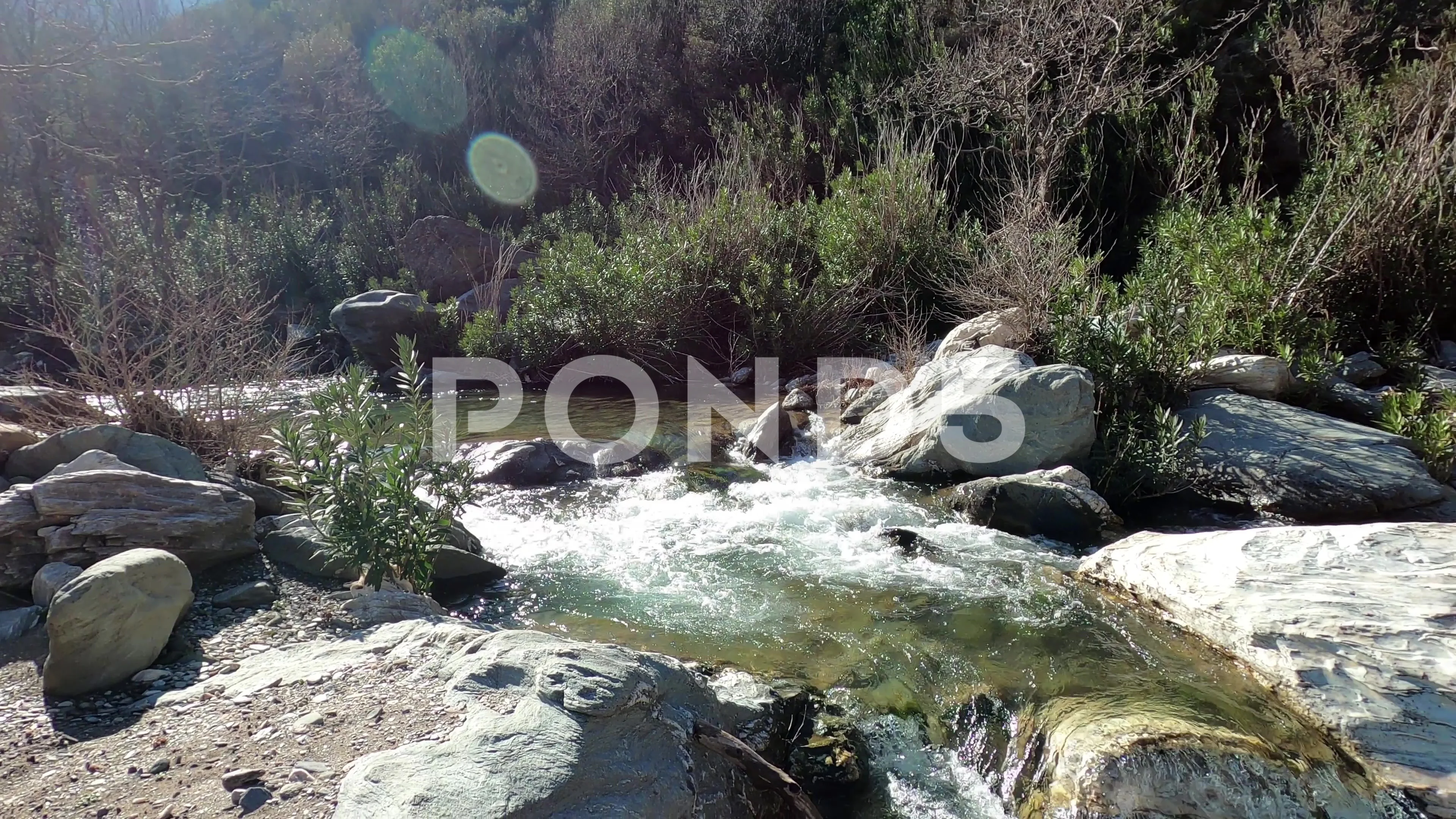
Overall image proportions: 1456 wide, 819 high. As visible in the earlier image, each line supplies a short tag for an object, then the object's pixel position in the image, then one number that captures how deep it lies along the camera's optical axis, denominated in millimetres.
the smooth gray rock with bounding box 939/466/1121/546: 4820
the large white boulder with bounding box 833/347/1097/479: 5516
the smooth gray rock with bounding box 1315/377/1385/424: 5449
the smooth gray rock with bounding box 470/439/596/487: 6211
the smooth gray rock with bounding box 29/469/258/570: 3322
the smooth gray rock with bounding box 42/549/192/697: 2543
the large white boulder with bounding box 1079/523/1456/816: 2650
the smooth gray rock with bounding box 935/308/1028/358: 6965
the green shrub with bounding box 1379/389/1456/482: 4785
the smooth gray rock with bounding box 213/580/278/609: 3266
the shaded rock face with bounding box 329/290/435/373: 11094
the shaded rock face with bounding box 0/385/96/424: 4441
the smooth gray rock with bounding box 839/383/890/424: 7270
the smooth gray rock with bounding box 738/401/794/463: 6777
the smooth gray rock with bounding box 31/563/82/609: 3104
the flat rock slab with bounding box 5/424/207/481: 3965
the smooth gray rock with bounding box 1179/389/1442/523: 4617
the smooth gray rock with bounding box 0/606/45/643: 2941
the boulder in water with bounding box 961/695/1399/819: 2494
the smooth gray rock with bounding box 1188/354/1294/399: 5461
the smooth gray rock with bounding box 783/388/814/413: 7836
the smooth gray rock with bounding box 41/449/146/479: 3561
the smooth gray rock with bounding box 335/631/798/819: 2010
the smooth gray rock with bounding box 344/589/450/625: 3152
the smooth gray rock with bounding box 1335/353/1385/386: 5809
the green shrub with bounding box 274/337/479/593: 3354
